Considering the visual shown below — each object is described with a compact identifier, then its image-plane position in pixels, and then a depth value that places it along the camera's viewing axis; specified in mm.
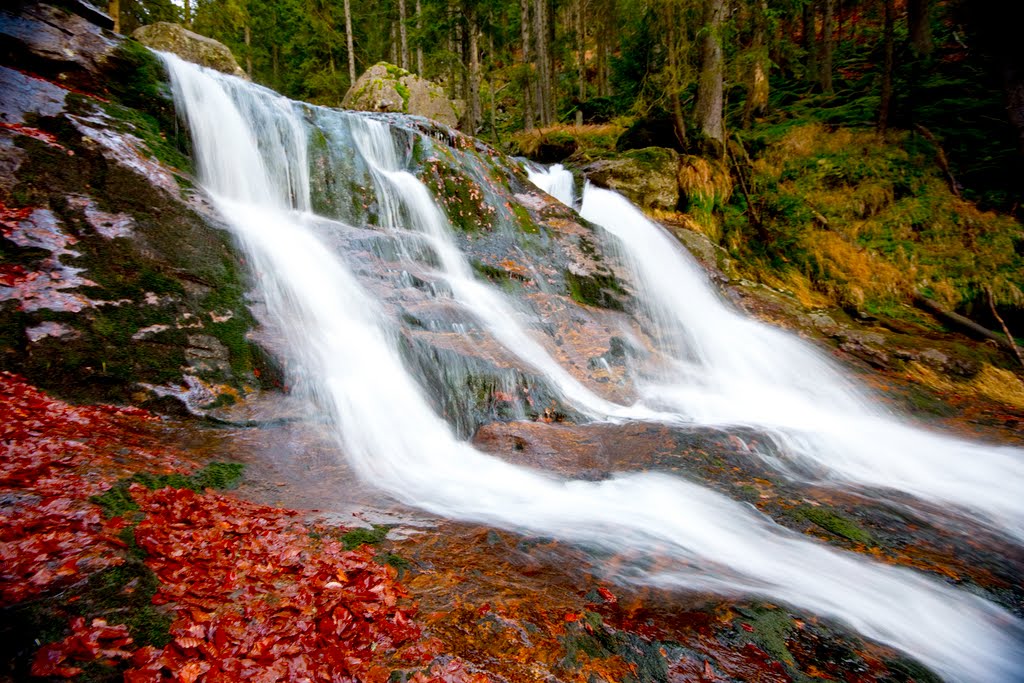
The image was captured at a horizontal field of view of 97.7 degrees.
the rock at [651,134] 12211
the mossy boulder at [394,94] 17422
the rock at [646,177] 11086
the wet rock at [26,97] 4738
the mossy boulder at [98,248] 3680
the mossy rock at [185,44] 14305
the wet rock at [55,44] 5438
